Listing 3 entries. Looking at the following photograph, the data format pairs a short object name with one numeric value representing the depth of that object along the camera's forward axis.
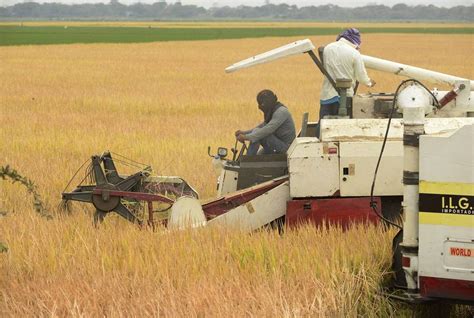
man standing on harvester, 17.14
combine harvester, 9.77
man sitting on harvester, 16.86
